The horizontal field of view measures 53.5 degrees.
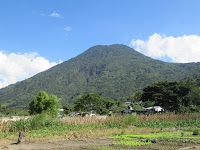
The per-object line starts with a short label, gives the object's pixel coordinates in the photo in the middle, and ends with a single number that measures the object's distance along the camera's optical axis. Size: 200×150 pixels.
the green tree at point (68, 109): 70.61
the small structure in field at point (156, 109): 38.49
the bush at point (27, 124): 15.55
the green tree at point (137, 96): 71.38
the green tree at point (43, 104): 48.69
